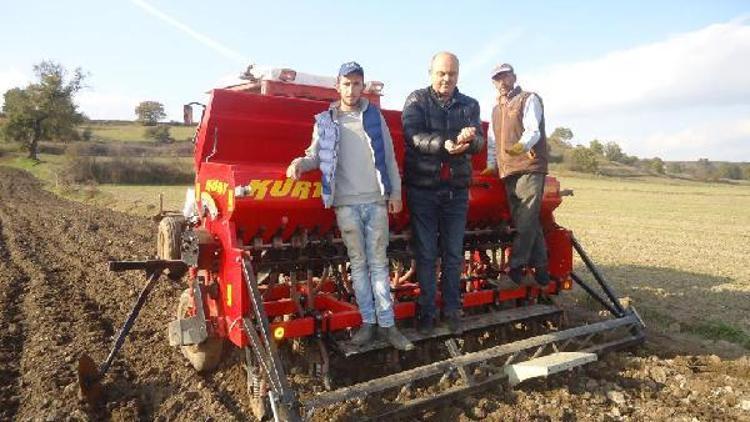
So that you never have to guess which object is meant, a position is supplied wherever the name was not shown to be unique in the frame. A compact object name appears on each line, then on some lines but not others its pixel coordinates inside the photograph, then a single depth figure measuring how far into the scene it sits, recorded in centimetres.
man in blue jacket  431
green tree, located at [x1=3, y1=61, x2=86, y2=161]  5438
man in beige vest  530
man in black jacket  455
